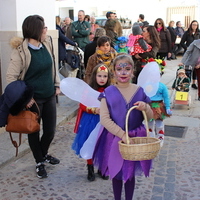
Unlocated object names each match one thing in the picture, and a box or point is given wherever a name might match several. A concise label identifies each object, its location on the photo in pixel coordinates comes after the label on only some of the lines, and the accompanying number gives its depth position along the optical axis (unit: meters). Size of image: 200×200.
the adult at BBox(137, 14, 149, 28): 15.51
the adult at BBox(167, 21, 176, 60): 15.85
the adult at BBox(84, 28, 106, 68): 6.49
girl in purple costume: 2.92
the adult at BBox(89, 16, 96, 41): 11.76
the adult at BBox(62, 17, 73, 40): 10.25
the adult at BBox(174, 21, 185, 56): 19.25
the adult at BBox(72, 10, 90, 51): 9.84
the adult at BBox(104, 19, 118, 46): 7.84
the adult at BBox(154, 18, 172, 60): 10.70
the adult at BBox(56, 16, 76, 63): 7.62
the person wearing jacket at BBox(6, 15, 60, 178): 3.67
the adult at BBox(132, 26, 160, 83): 7.13
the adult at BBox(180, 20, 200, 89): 11.09
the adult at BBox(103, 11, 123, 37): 7.96
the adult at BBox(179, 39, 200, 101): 7.75
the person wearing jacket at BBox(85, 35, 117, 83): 5.06
